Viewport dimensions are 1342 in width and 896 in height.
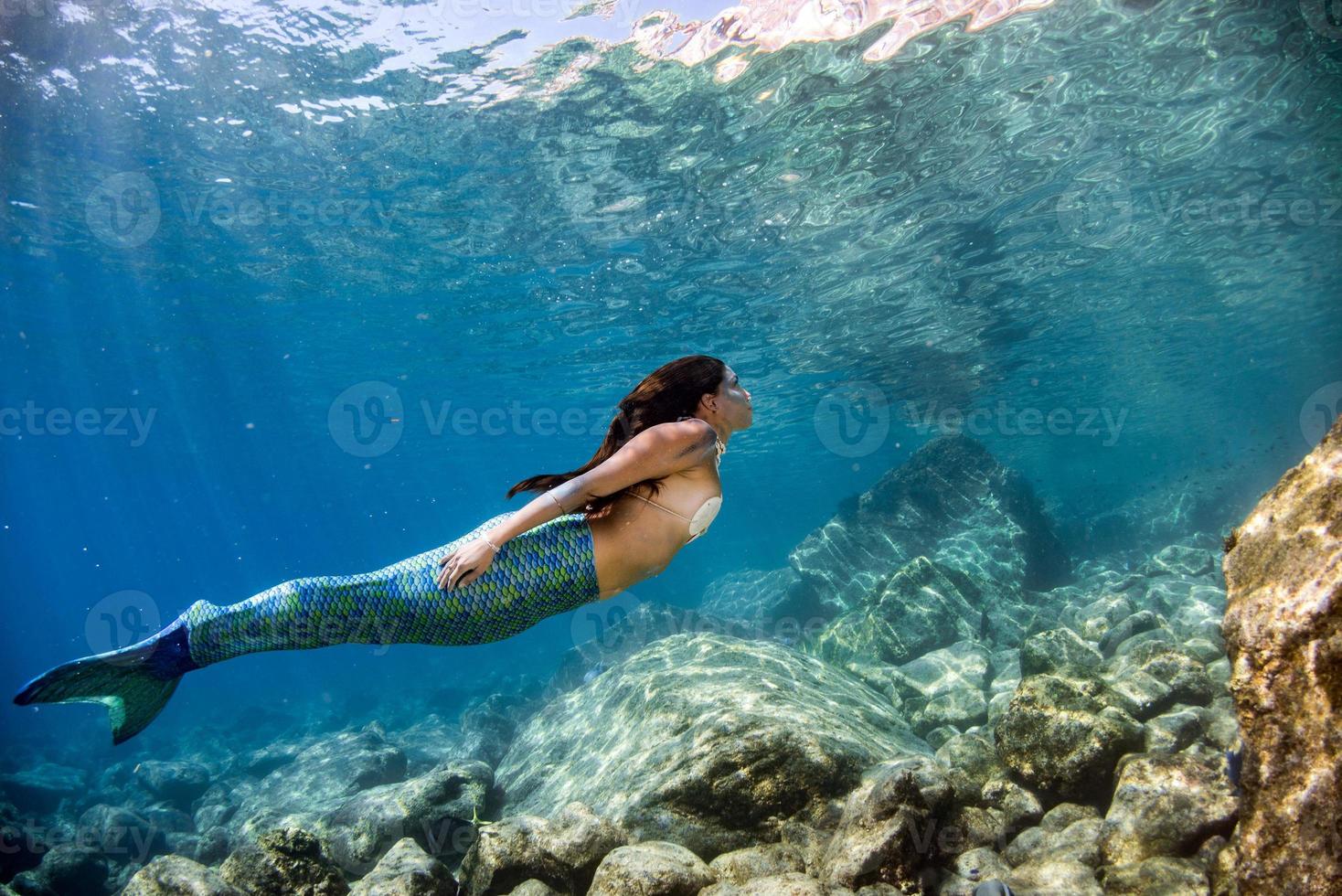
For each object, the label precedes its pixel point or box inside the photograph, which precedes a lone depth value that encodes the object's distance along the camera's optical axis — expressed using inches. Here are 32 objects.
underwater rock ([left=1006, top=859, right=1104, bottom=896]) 118.6
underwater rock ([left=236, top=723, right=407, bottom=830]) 465.1
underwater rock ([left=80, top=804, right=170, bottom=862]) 430.0
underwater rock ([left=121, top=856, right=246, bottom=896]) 153.0
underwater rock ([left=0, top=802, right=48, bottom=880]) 358.0
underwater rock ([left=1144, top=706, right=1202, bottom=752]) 173.0
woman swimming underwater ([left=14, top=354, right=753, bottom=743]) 134.7
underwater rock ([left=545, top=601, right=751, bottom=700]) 716.0
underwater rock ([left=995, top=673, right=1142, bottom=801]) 164.1
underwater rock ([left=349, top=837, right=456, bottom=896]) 145.7
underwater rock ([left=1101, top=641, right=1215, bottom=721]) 201.6
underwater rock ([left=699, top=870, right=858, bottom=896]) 114.7
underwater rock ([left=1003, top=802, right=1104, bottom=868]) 133.6
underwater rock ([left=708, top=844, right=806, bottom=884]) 139.3
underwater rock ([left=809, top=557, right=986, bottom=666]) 462.3
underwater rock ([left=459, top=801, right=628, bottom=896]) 148.2
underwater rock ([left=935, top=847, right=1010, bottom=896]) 123.4
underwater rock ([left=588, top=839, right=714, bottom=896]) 125.6
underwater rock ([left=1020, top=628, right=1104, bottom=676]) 247.1
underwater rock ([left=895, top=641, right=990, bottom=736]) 298.7
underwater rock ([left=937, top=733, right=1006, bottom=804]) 183.6
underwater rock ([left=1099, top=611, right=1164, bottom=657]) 308.7
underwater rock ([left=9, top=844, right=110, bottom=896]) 308.7
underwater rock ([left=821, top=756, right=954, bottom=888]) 122.3
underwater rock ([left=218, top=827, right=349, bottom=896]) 165.5
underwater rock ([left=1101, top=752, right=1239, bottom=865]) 125.2
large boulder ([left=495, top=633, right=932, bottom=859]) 172.9
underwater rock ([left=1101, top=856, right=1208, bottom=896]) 110.7
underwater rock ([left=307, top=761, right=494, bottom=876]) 243.3
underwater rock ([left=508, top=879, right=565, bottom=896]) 140.2
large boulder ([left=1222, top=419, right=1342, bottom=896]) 78.6
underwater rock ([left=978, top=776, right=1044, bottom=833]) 159.9
